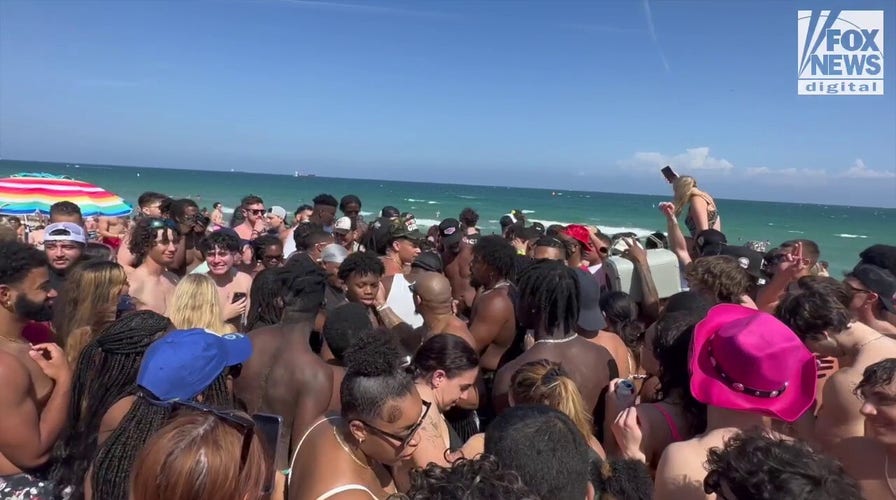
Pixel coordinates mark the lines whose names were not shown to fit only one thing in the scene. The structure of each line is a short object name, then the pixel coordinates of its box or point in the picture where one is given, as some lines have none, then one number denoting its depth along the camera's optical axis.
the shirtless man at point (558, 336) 3.21
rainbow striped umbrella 8.45
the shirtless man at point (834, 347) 2.39
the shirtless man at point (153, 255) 4.50
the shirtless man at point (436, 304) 3.84
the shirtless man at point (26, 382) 2.24
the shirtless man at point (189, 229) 5.96
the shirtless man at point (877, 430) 1.99
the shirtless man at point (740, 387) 1.84
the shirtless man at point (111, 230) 7.27
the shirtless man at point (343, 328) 3.32
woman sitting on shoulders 5.08
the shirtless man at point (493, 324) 3.99
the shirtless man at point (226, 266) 4.78
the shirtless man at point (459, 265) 5.87
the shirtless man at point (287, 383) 3.02
